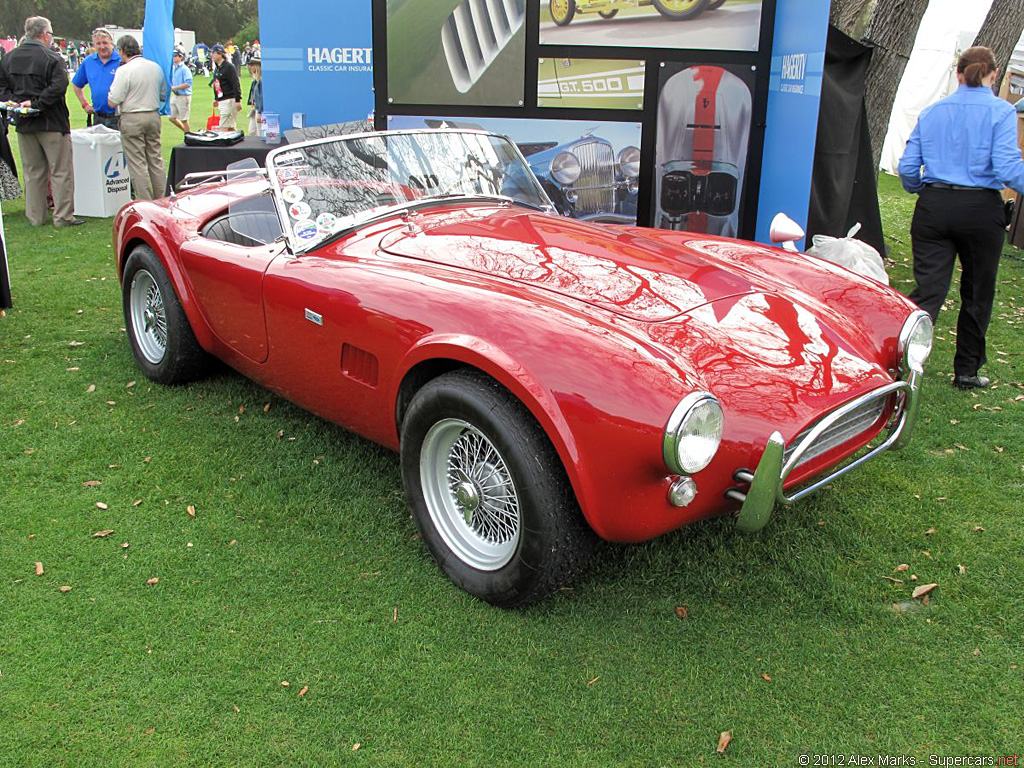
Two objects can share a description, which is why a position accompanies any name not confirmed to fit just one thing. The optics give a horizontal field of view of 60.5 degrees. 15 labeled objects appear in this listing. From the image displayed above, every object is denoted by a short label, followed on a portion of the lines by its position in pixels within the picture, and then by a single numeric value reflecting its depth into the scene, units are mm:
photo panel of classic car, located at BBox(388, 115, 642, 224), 6941
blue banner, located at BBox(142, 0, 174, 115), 10969
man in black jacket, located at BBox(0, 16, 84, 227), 8391
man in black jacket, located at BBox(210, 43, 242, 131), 15284
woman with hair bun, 4652
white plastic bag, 4750
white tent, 14438
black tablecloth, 8711
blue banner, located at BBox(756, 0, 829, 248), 5809
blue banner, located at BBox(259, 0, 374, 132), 11086
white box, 9203
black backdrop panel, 6727
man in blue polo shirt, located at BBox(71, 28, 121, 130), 9977
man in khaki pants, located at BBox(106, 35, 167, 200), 8945
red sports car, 2568
